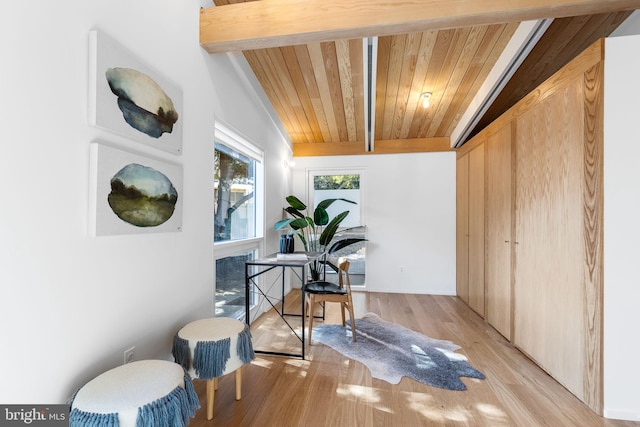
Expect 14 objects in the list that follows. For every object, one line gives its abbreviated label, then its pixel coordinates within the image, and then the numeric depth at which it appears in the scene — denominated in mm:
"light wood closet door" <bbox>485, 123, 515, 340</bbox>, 2621
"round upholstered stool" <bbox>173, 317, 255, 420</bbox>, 1513
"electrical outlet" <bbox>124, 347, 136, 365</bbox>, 1459
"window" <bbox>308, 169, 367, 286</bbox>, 4473
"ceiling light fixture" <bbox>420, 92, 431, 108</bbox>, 3198
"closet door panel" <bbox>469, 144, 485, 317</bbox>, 3227
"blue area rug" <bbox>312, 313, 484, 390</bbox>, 2057
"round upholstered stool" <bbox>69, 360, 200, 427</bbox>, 1004
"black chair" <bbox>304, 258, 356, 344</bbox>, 2559
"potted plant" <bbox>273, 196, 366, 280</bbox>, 3523
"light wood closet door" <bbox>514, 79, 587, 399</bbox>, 1816
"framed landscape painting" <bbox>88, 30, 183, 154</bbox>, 1275
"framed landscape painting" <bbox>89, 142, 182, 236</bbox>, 1284
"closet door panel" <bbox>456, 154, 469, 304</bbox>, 3729
